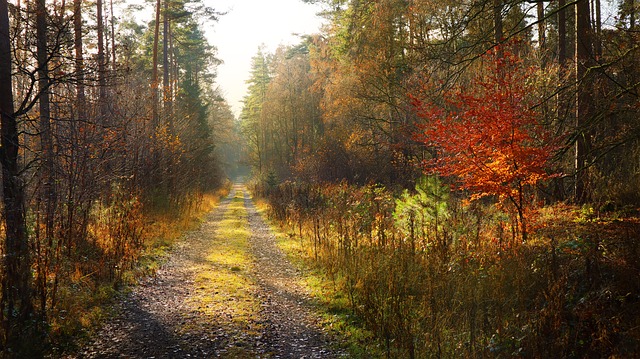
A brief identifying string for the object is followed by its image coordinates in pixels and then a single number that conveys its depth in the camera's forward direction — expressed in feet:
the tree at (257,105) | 145.18
